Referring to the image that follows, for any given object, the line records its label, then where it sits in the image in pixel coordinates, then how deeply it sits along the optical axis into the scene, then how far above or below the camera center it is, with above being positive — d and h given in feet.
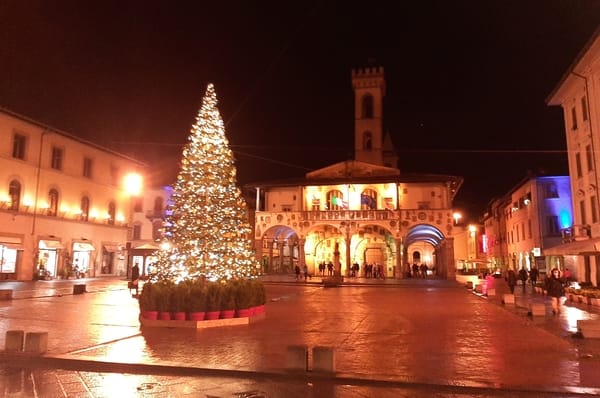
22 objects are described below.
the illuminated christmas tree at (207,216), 42.83 +4.56
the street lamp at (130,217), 134.62 +14.23
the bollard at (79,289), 71.05 -3.73
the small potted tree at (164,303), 40.29 -3.27
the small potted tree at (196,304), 40.02 -3.33
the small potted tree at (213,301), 40.60 -3.14
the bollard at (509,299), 60.80 -4.22
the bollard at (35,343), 28.32 -4.74
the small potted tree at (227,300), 41.45 -3.13
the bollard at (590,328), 33.65 -4.40
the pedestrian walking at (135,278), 70.13 -2.15
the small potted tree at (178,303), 40.14 -3.25
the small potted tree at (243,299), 42.39 -3.08
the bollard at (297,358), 24.57 -4.87
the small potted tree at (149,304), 40.55 -3.39
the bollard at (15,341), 28.50 -4.68
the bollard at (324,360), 24.34 -4.92
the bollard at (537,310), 48.32 -4.48
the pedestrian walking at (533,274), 99.77 -1.77
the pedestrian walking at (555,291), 51.66 -3.00
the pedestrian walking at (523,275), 96.75 -1.83
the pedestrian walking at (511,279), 87.43 -2.42
